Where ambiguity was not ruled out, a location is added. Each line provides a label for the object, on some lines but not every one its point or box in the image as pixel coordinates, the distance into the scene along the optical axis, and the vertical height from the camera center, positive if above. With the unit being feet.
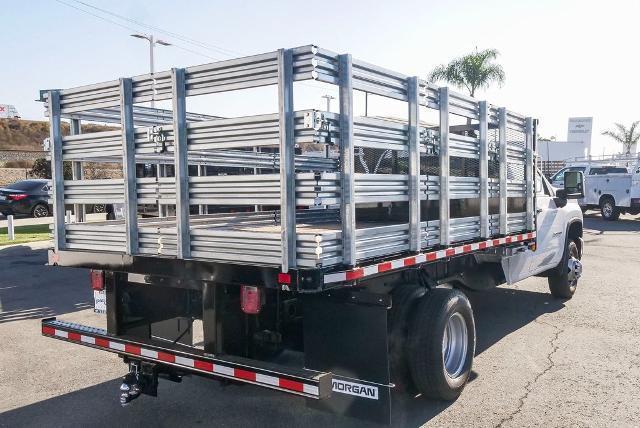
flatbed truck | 10.86 -1.08
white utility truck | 67.62 -0.51
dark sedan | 69.05 -0.29
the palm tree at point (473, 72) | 94.48 +19.49
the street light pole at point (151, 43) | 83.03 +22.41
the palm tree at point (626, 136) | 140.19 +12.78
